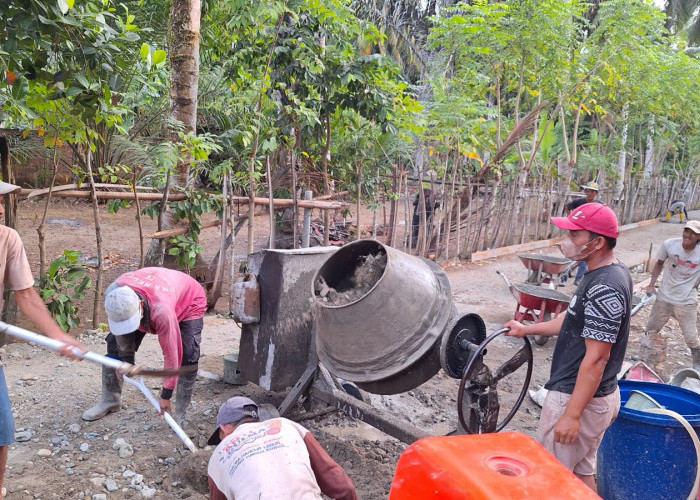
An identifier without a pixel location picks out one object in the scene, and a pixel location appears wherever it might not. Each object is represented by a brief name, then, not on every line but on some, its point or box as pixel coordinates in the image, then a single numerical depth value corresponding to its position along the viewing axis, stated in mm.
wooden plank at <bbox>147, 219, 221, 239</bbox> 5668
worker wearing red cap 2371
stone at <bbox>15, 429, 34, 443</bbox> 3457
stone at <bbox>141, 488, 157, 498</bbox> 3051
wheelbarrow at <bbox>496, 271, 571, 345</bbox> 5859
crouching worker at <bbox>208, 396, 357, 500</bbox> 1965
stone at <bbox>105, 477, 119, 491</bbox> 3061
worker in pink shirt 3131
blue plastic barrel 2682
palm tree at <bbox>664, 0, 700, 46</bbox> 24484
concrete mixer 2805
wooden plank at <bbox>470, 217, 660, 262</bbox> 11125
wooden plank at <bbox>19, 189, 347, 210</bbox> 5094
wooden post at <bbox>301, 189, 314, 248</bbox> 6719
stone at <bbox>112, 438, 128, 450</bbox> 3443
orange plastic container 1534
